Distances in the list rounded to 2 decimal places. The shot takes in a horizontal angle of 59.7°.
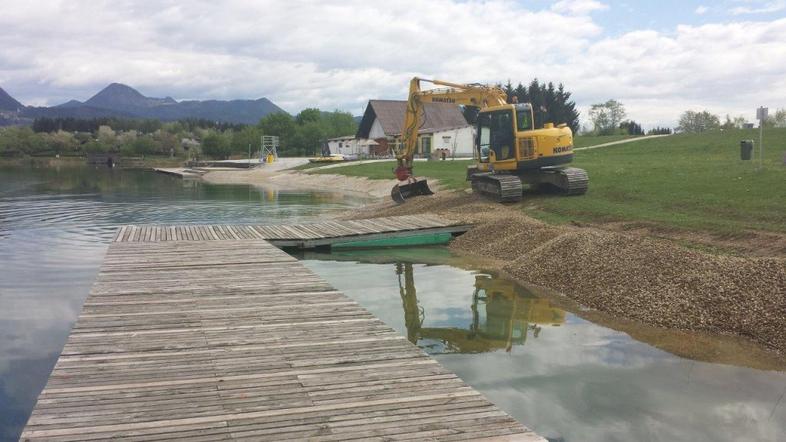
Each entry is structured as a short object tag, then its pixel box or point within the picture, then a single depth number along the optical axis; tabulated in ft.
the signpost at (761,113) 70.59
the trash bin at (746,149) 90.48
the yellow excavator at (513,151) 72.08
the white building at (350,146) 246.47
